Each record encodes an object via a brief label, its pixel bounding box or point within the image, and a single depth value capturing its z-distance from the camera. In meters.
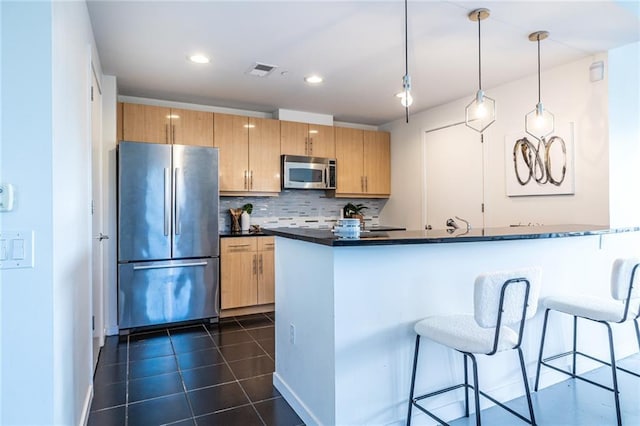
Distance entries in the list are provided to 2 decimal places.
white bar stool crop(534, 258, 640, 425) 1.99
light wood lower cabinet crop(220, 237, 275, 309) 3.96
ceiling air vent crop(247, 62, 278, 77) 3.20
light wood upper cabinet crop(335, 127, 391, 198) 4.95
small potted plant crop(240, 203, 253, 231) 4.46
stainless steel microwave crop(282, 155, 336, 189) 4.54
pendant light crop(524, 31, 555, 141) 3.33
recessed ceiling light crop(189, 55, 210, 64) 2.99
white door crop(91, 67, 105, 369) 2.79
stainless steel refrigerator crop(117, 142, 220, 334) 3.44
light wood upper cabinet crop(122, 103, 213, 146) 3.74
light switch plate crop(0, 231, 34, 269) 1.22
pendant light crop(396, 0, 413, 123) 2.13
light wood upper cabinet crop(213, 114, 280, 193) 4.20
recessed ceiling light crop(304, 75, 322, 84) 3.47
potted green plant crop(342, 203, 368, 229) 5.22
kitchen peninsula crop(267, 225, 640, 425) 1.79
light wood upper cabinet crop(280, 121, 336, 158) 4.57
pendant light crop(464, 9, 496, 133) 2.37
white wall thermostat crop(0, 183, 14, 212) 1.21
